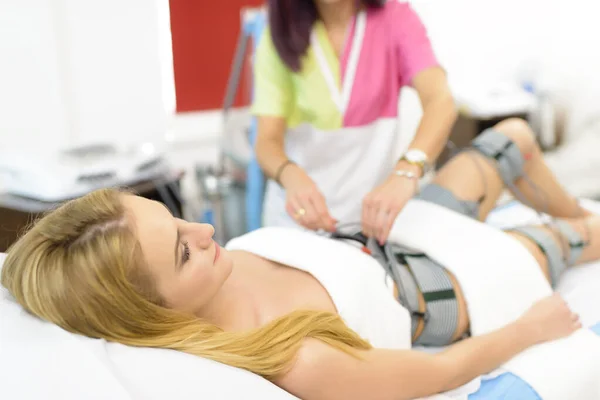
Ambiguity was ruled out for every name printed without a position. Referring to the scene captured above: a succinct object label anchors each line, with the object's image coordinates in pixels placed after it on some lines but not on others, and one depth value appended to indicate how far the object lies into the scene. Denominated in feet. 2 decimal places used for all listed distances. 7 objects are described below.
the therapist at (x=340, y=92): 4.82
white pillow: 2.28
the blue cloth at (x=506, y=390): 3.11
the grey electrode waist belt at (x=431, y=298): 3.72
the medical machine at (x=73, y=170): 5.55
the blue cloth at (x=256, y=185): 6.13
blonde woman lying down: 2.68
